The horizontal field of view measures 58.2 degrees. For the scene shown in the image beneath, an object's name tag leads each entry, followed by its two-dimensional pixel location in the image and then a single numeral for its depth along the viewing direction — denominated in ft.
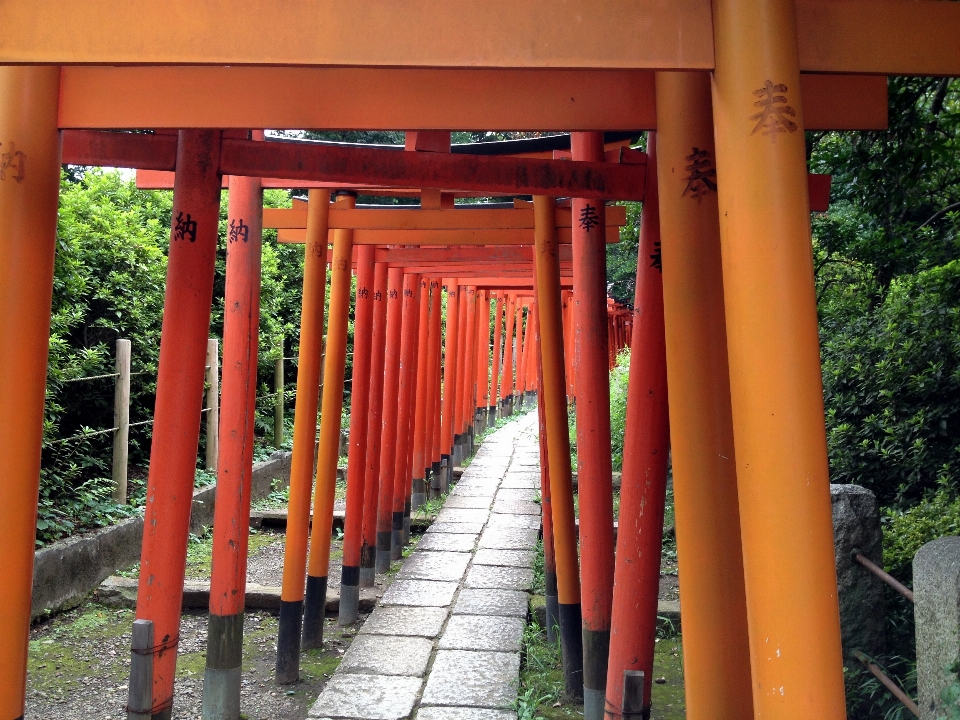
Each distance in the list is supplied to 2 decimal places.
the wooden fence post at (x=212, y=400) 30.81
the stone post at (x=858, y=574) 12.88
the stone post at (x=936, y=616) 8.86
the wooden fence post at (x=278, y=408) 38.32
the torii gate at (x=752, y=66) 6.12
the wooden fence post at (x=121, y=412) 24.48
